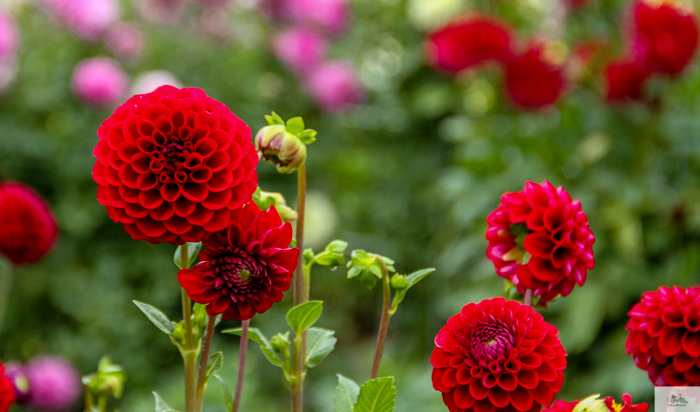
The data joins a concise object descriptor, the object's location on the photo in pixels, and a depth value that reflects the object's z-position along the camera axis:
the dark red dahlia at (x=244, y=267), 1.38
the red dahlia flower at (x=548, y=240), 1.44
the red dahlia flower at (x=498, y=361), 1.38
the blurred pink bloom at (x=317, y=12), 4.13
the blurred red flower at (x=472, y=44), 3.43
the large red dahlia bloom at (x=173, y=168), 1.37
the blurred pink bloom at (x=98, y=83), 3.35
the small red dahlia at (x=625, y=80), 2.92
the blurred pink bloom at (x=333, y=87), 3.97
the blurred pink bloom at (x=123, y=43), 3.77
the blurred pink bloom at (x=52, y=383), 2.38
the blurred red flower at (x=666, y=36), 2.59
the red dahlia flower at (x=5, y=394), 1.42
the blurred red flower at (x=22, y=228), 1.72
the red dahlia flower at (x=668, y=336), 1.43
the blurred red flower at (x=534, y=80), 3.24
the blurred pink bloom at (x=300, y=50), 4.01
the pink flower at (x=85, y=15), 3.57
